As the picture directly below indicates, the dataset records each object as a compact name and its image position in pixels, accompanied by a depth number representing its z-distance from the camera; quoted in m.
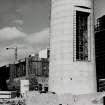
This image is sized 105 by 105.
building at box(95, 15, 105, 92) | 102.38
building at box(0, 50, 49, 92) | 110.65
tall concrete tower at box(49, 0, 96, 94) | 53.44
